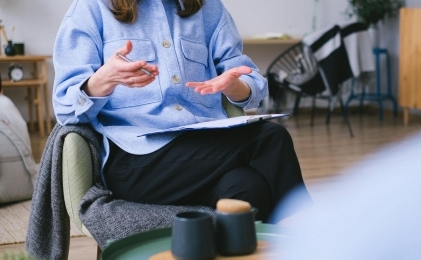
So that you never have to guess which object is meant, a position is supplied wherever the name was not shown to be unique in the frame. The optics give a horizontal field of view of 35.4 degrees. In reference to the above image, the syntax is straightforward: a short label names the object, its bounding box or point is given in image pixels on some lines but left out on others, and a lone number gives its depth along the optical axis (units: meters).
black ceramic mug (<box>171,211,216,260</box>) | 0.98
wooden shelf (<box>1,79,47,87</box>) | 5.21
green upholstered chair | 1.59
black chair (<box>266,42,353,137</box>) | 5.38
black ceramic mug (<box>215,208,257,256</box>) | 1.01
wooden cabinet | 5.40
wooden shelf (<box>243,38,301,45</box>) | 5.96
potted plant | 5.95
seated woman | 1.54
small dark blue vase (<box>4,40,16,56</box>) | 5.34
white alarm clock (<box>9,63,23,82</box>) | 5.33
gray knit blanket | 1.49
